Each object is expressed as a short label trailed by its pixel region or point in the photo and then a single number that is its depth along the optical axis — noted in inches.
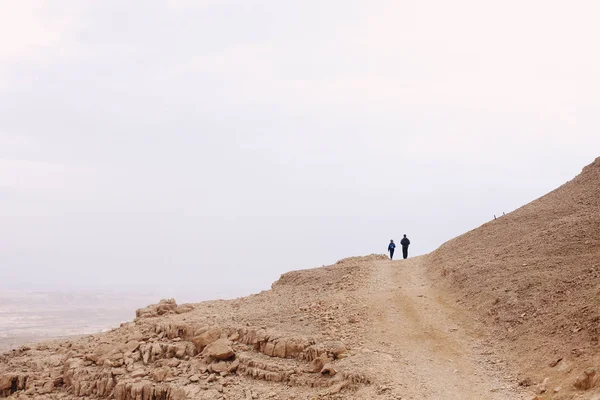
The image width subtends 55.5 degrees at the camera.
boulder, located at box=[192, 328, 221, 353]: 637.9
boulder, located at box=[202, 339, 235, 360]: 594.9
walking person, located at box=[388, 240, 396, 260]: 1104.9
